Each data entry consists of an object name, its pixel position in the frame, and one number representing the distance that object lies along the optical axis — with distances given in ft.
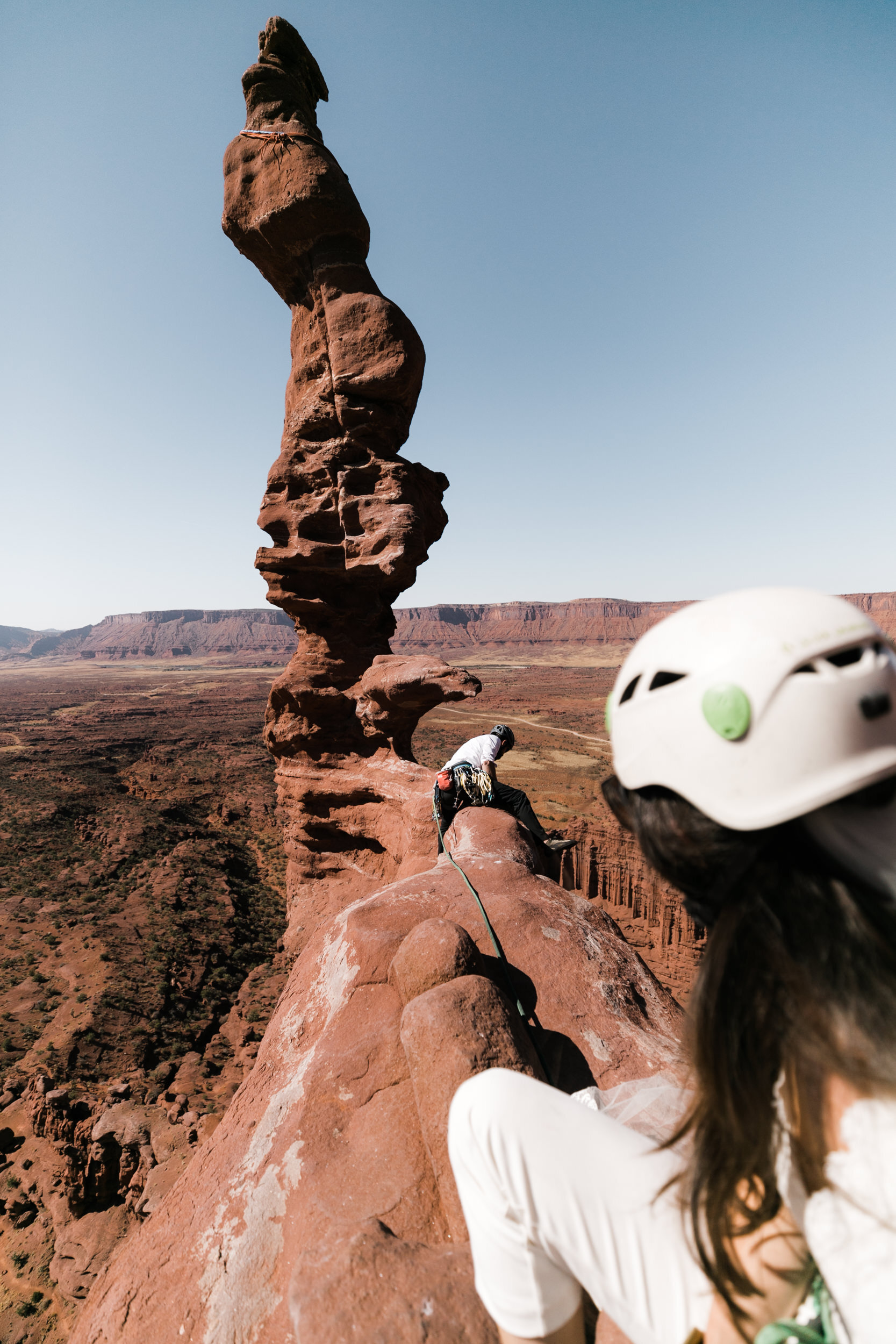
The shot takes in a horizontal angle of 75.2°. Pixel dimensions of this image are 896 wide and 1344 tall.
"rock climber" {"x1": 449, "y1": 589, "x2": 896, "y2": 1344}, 3.21
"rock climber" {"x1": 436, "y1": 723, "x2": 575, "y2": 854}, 20.99
